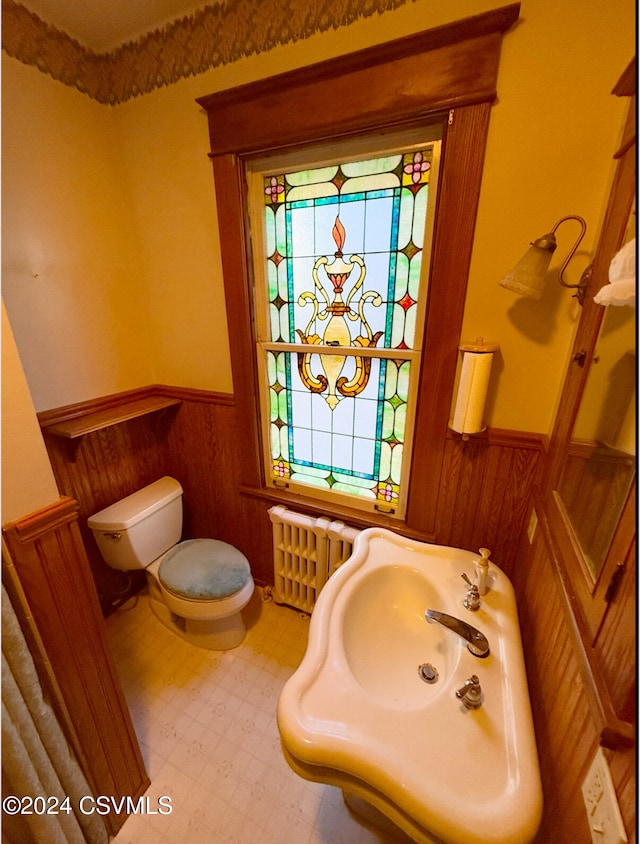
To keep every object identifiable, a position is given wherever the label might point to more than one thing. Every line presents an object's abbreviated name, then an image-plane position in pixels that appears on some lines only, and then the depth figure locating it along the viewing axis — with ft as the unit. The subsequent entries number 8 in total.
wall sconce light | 2.69
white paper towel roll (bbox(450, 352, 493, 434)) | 3.31
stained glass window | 3.69
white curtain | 2.21
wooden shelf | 4.33
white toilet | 4.68
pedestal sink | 1.84
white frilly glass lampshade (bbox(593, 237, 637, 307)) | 1.63
